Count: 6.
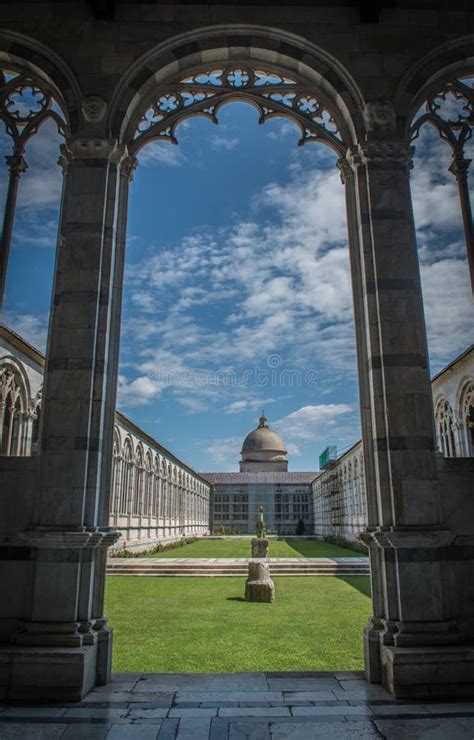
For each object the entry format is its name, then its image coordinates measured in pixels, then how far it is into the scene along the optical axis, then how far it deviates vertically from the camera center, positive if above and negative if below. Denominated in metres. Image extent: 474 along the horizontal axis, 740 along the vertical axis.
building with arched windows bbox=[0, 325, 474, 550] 23.66 +4.64
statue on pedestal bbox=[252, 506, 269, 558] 24.00 -0.69
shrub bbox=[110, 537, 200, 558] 29.27 -1.06
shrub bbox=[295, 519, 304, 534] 73.38 +0.26
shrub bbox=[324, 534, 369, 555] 34.47 -0.87
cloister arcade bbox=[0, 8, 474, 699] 6.20 +2.39
